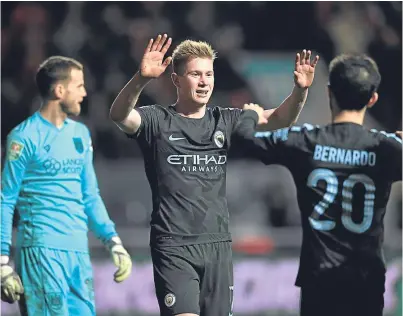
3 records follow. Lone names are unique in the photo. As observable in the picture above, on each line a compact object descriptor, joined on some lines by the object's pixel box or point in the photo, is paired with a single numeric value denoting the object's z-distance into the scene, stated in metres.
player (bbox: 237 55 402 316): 13.37
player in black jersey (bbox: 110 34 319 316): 15.16
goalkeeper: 17.12
